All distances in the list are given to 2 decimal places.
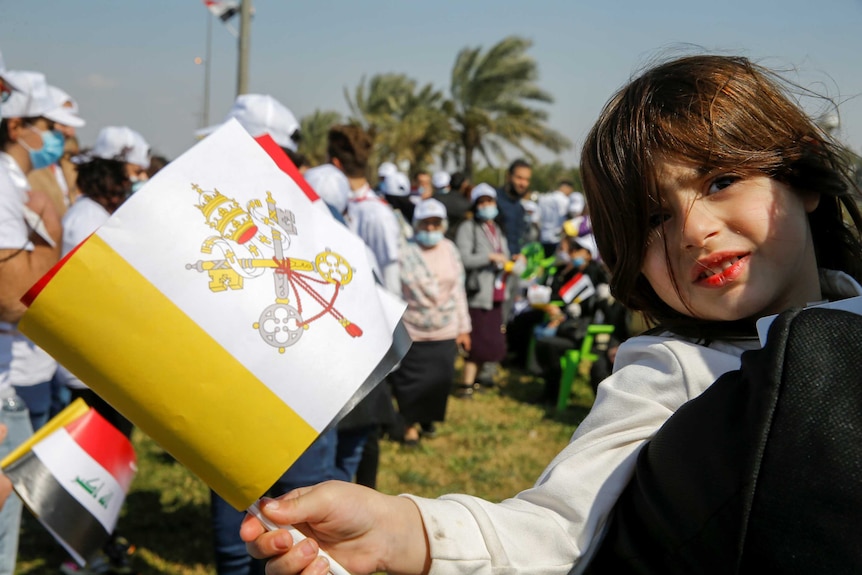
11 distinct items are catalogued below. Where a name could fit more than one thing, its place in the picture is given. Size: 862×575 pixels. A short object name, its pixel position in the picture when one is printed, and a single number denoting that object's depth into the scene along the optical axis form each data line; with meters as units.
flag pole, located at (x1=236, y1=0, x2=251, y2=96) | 9.79
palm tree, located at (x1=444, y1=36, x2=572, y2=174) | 23.03
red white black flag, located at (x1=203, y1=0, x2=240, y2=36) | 10.72
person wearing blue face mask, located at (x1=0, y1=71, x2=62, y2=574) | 2.47
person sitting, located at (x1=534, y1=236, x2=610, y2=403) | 7.00
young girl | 1.03
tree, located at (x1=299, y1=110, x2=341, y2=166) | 30.03
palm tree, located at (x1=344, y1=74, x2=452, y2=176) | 24.52
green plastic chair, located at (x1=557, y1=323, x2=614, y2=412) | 6.86
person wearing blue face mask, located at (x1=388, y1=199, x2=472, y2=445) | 5.76
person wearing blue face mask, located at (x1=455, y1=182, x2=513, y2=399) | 7.45
